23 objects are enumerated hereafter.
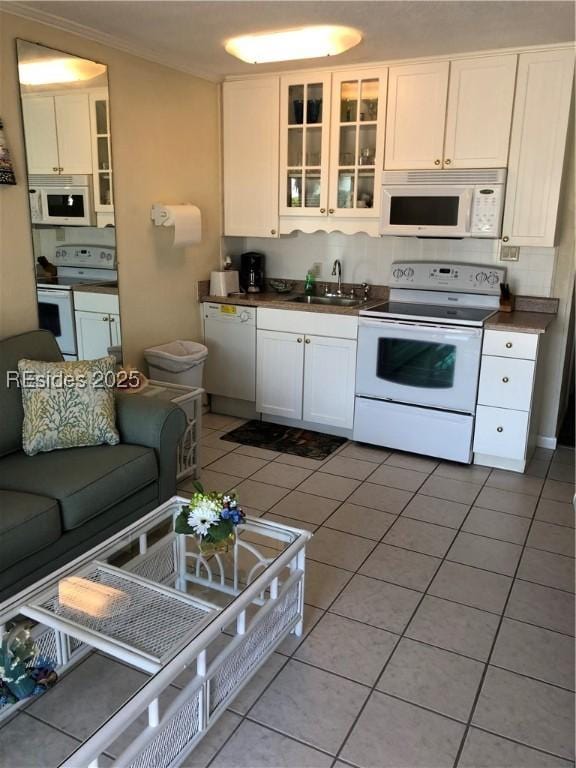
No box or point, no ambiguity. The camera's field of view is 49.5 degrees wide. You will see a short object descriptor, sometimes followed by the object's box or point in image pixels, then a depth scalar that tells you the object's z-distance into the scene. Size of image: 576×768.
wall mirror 3.02
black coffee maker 4.68
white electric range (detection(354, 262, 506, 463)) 3.63
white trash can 3.88
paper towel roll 3.84
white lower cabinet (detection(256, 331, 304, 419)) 4.22
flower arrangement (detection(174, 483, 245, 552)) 2.00
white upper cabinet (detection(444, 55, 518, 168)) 3.48
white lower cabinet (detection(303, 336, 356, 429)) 4.02
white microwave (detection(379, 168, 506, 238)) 3.62
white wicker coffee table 1.57
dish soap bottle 4.56
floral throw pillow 2.65
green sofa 2.17
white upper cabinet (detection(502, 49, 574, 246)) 3.38
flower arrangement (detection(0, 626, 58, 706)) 1.69
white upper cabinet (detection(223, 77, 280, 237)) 4.18
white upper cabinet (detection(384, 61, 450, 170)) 3.64
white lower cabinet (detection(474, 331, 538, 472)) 3.48
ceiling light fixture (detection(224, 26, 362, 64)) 3.14
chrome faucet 4.46
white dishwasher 4.37
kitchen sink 4.33
